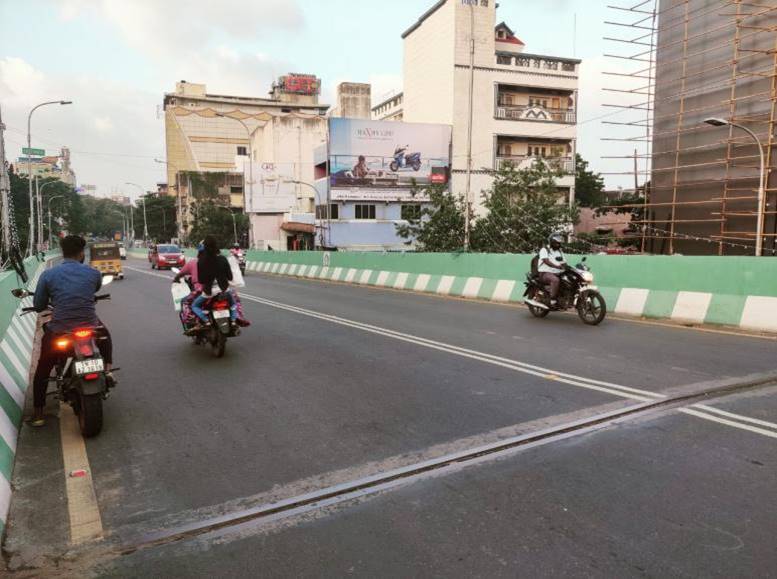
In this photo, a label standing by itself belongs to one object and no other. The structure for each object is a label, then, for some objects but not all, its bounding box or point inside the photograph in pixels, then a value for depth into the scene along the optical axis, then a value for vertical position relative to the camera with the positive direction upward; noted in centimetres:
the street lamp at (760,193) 1786 +119
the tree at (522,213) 2311 +66
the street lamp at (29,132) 3450 +550
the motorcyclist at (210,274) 833 -67
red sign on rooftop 13400 +3247
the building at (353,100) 7038 +1524
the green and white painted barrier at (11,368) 418 -160
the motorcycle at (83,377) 485 -129
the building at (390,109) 7976 +1736
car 3681 -195
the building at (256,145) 6200 +1151
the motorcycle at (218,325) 805 -134
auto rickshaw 2830 -159
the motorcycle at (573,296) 1070 -126
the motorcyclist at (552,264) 1143 -66
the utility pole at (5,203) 1709 +66
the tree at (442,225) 2508 +16
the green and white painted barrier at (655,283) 962 -110
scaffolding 1972 +401
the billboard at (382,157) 4775 +585
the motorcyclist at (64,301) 524 -69
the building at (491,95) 4947 +1166
